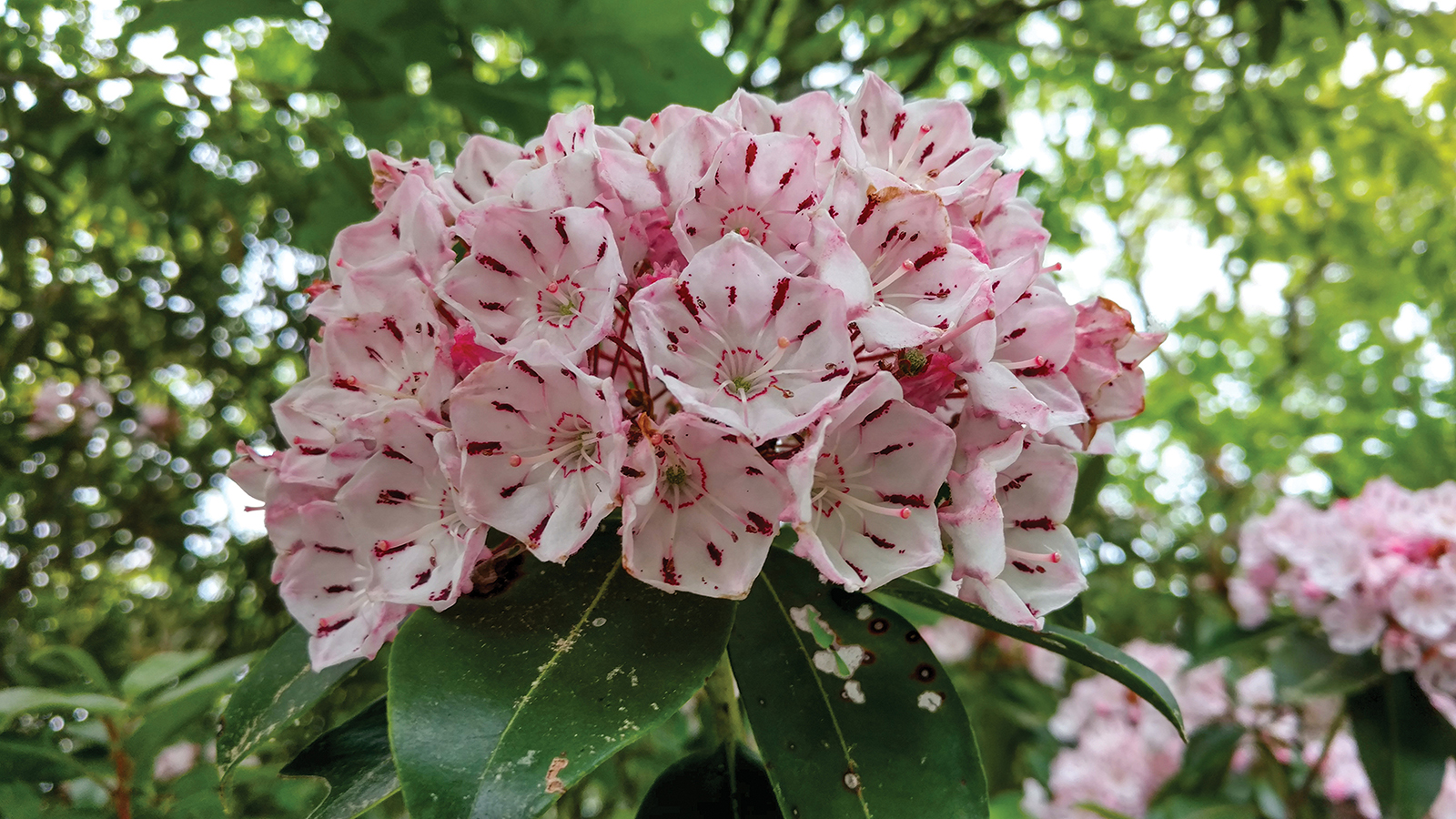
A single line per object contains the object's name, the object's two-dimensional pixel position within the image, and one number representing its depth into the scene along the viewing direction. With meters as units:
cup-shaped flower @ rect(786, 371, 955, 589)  0.11
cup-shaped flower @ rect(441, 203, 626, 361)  0.11
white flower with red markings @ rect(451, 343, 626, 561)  0.11
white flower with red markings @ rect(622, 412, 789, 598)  0.10
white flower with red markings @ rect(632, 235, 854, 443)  0.10
